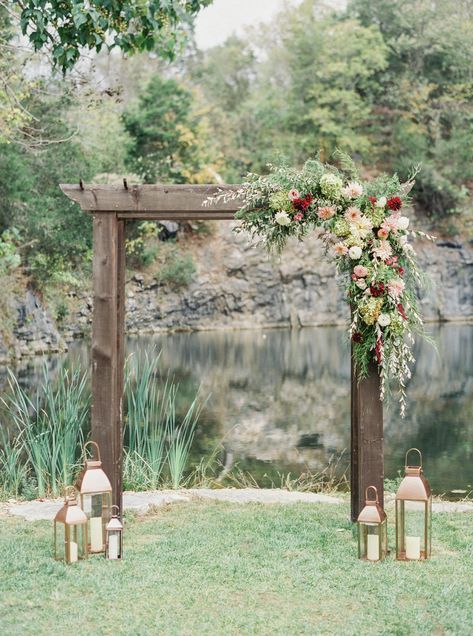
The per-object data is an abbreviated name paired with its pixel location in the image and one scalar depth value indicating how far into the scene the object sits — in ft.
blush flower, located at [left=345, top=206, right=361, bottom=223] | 16.55
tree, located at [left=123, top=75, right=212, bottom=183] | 92.79
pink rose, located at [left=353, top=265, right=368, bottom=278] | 16.28
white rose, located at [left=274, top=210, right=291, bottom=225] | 16.76
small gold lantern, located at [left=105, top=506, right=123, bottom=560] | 15.30
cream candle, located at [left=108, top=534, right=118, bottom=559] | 15.35
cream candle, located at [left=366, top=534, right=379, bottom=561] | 15.17
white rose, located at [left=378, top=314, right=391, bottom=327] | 16.19
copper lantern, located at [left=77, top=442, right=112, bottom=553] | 16.10
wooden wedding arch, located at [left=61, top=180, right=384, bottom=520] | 17.63
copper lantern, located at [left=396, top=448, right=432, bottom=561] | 15.31
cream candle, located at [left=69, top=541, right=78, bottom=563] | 15.06
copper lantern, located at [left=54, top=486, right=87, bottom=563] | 15.07
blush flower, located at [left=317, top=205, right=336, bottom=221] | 16.75
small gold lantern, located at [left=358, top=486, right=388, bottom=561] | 15.16
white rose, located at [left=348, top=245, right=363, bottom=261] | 16.21
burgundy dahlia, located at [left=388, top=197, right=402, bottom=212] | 16.62
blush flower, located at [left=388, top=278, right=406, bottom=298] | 16.08
